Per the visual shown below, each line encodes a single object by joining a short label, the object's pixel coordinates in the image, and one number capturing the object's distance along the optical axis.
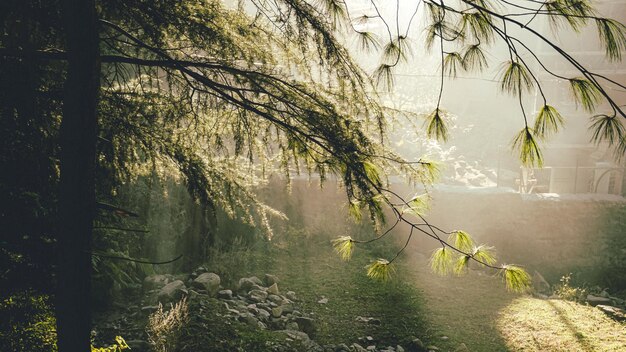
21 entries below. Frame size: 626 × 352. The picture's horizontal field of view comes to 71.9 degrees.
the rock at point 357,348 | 5.83
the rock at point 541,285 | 9.02
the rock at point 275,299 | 7.18
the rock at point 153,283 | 6.86
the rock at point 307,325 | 6.34
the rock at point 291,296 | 7.47
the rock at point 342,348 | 5.83
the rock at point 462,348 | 6.00
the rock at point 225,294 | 6.89
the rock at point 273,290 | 7.50
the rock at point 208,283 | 6.77
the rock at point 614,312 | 7.35
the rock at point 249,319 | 5.89
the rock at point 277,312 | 6.56
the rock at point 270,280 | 7.95
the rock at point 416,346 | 6.06
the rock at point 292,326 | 6.25
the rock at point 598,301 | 8.05
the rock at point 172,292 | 6.20
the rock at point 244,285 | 7.39
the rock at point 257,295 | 7.02
